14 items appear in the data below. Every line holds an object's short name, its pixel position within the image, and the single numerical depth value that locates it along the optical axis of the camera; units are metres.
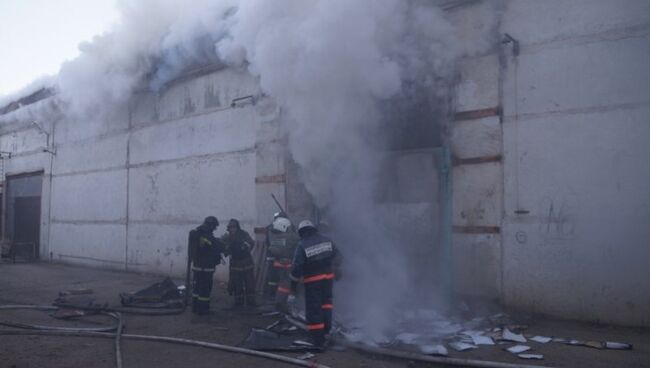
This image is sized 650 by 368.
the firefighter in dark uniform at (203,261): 7.74
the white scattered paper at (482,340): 5.88
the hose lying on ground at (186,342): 5.20
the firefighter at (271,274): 8.48
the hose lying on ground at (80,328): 6.56
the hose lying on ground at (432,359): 4.76
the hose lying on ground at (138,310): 7.79
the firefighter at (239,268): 8.24
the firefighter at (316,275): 5.99
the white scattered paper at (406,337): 5.99
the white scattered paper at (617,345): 5.55
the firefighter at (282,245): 8.06
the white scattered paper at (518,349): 5.50
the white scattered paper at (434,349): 5.44
